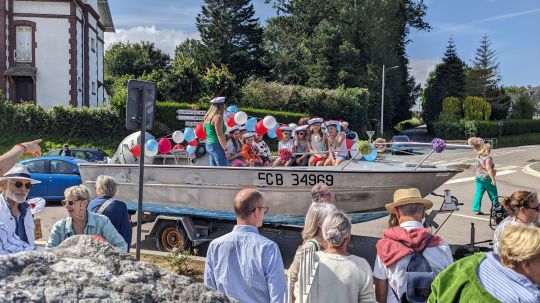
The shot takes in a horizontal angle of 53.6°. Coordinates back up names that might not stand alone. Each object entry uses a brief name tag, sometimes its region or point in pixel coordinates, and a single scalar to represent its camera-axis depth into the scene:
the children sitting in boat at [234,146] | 9.15
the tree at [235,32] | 46.38
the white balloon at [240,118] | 9.81
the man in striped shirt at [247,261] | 3.59
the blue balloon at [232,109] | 10.75
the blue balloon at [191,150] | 10.12
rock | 1.78
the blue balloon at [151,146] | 9.73
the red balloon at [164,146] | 10.23
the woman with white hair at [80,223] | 4.68
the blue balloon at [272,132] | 10.53
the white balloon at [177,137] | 10.48
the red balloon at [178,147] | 10.69
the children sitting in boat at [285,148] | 9.52
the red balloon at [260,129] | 10.48
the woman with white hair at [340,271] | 3.61
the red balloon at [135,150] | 9.70
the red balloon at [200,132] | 10.10
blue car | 14.70
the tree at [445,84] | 61.62
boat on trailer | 8.34
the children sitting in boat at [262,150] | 9.52
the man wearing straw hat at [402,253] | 3.81
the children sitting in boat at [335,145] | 9.08
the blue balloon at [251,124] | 9.92
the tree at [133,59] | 57.45
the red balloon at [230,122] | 10.30
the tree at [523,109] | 66.06
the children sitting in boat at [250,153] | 9.23
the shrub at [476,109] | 55.09
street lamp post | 46.47
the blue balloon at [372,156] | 9.16
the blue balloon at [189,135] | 10.35
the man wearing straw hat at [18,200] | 4.72
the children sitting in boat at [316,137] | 9.71
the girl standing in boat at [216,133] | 8.47
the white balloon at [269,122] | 10.17
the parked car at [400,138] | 35.95
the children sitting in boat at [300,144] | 9.55
